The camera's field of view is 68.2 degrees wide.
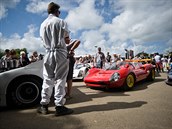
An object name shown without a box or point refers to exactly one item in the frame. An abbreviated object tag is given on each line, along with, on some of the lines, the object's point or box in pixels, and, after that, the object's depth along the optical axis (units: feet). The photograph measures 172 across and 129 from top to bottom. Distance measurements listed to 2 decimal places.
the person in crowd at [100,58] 22.66
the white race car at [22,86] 8.75
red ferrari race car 13.69
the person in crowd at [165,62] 41.46
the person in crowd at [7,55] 15.47
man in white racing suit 7.74
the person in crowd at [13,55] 15.20
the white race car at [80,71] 21.10
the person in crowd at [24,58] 15.95
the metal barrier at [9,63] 12.54
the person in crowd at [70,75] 11.18
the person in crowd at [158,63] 32.22
